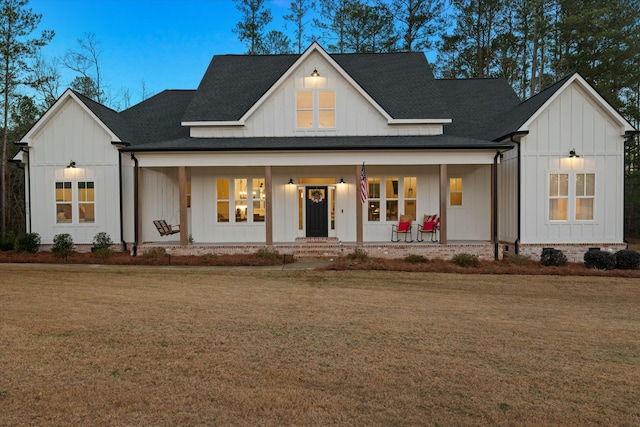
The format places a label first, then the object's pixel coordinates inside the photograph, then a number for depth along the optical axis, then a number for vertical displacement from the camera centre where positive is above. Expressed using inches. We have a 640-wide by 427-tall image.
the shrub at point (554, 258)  549.7 -63.4
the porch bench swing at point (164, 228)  598.9 -23.5
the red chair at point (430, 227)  634.8 -25.9
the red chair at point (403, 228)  643.5 -28.1
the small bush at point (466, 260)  542.3 -63.4
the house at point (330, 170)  593.0 +58.6
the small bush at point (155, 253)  570.9 -54.4
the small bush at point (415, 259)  555.8 -63.0
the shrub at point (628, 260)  526.6 -62.9
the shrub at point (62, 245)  593.6 -44.9
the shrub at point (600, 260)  526.3 -62.9
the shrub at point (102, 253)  570.6 -54.5
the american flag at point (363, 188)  574.6 +28.2
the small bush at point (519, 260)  550.0 -65.7
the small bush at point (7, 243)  630.5 -44.2
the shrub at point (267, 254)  555.2 -55.2
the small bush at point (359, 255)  554.3 -57.8
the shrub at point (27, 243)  605.3 -42.7
